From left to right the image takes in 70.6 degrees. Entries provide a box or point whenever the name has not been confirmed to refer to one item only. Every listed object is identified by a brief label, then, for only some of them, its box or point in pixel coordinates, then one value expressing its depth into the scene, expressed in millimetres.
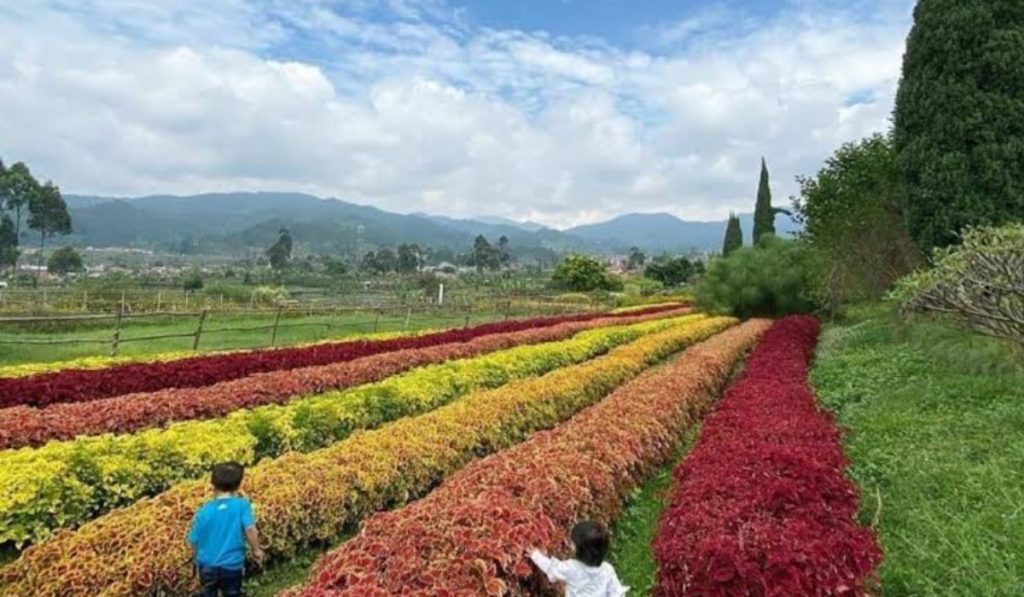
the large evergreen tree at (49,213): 83250
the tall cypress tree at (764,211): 60750
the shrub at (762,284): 36938
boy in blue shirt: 4680
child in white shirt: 3820
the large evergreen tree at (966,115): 15899
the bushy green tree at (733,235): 67062
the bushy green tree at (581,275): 68188
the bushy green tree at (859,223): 24641
